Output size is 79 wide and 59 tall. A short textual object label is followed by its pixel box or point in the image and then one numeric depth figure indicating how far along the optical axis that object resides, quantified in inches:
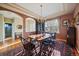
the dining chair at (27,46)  36.4
